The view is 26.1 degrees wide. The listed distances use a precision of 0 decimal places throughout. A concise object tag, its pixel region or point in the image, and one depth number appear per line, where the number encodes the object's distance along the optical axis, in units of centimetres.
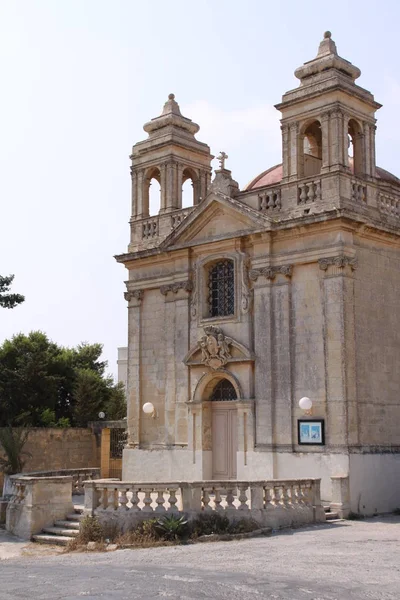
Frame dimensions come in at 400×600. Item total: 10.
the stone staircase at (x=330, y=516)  1899
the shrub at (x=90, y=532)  1711
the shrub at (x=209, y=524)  1686
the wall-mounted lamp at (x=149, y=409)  2419
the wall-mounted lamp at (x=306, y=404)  2042
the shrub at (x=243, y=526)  1709
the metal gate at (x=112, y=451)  2864
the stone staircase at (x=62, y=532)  1778
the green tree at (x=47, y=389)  3506
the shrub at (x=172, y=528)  1667
